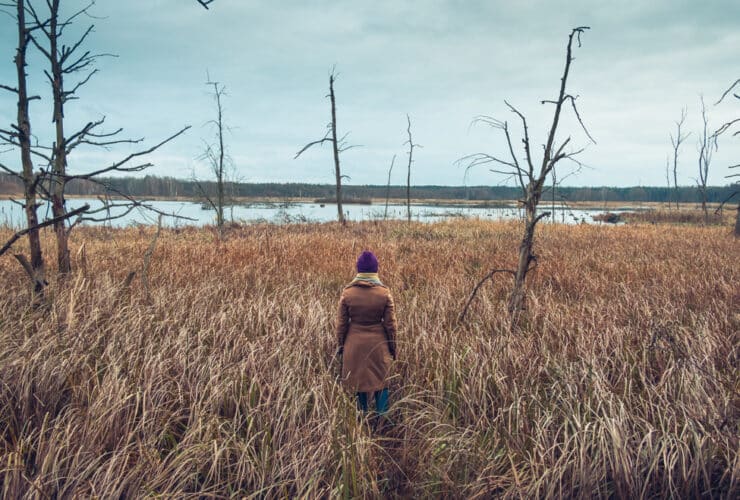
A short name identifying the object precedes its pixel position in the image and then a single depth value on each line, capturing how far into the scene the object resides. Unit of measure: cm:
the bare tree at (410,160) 2358
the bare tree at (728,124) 564
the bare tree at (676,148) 2953
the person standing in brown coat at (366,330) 304
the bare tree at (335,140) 1958
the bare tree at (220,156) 1630
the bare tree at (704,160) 2480
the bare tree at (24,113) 410
